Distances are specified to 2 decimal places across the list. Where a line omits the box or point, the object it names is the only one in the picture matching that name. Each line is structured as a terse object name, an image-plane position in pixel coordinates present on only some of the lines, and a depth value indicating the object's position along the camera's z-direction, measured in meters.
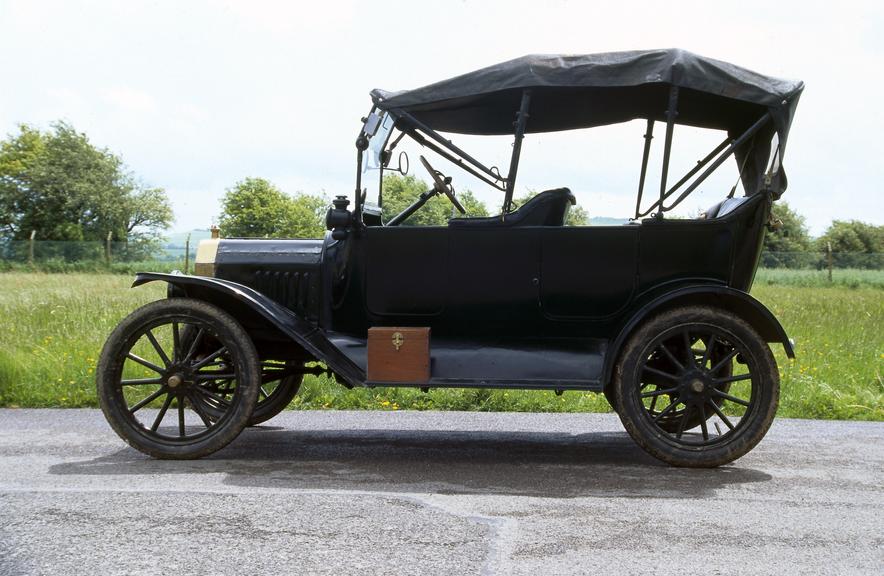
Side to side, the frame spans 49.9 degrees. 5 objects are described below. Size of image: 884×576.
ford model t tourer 5.41
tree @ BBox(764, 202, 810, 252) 48.84
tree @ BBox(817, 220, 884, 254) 56.50
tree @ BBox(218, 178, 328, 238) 31.39
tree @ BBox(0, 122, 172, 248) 54.25
